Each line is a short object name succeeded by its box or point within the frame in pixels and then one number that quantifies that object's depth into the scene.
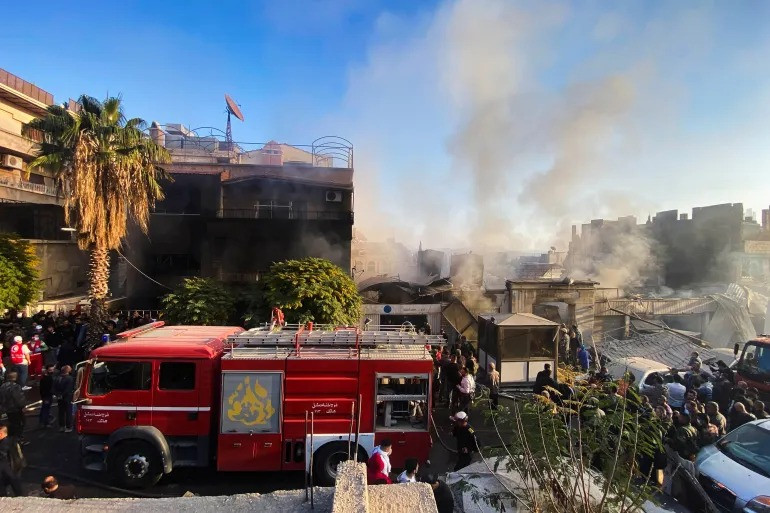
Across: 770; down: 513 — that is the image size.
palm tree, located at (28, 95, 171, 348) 12.05
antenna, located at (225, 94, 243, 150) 33.84
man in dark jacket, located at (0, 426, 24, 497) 5.57
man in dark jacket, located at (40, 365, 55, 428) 8.70
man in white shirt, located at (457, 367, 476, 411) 8.91
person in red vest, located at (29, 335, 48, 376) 11.35
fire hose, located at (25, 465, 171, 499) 6.47
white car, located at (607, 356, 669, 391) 10.82
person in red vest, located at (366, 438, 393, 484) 5.20
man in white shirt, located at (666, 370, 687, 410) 9.12
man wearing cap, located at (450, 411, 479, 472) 6.87
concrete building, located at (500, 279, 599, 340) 17.30
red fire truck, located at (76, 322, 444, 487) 6.57
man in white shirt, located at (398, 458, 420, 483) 5.16
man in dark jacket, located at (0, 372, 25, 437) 6.75
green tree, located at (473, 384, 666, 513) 3.01
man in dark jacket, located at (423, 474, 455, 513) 4.63
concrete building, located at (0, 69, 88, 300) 19.92
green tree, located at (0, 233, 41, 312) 13.52
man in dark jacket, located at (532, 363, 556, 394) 9.06
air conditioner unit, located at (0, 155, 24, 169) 26.31
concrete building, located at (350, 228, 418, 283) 40.66
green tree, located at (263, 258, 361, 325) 12.15
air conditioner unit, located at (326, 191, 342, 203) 22.68
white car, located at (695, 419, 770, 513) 5.43
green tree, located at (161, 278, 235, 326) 12.62
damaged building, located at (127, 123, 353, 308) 21.23
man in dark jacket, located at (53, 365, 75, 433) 8.56
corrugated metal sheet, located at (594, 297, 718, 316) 18.69
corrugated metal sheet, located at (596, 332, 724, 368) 14.96
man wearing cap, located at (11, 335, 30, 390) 9.72
